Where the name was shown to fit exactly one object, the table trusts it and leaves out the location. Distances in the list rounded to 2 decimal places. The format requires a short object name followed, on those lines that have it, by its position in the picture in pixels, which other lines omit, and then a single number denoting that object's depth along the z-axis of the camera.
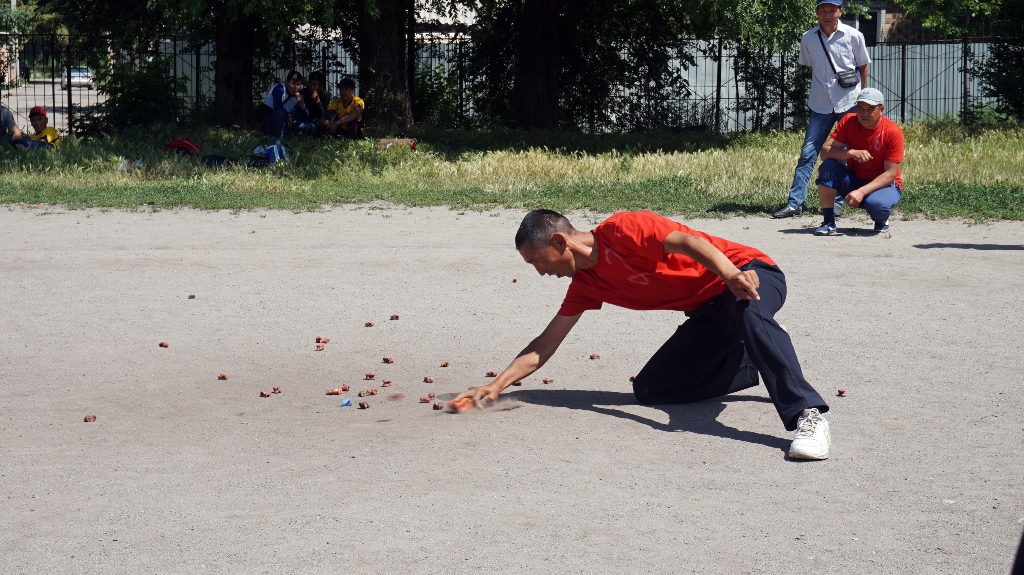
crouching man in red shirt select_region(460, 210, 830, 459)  5.12
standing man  12.20
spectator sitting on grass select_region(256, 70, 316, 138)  19.83
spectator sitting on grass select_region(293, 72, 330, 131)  19.94
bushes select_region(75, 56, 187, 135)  21.11
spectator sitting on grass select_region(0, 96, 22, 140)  18.87
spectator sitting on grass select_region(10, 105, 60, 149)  18.66
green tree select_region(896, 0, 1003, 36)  24.56
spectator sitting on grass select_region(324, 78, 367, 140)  19.19
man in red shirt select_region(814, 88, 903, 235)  10.95
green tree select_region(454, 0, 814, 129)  22.39
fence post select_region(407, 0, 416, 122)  22.78
